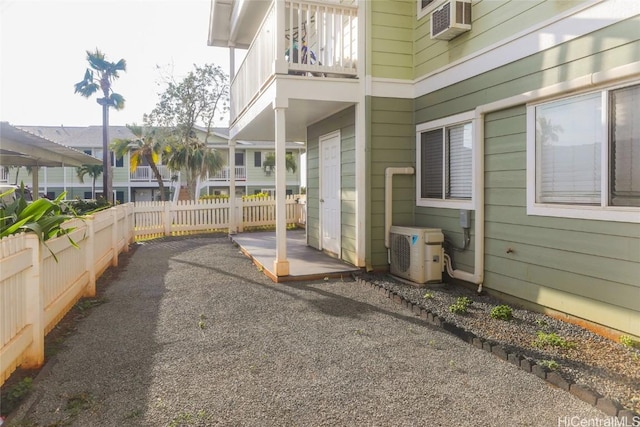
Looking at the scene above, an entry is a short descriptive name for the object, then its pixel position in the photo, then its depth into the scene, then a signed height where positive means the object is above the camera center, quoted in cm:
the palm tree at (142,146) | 2077 +262
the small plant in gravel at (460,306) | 432 -120
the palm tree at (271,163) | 2806 +227
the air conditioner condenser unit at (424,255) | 548 -80
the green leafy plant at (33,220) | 326 -19
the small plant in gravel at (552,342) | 337 -123
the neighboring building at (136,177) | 2789 +140
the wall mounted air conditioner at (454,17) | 511 +224
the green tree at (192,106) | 2170 +493
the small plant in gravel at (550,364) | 291 -123
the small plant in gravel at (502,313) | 412 -120
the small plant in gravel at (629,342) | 334 -122
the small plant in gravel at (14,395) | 248 -125
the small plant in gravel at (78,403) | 248 -129
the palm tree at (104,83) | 1808 +520
